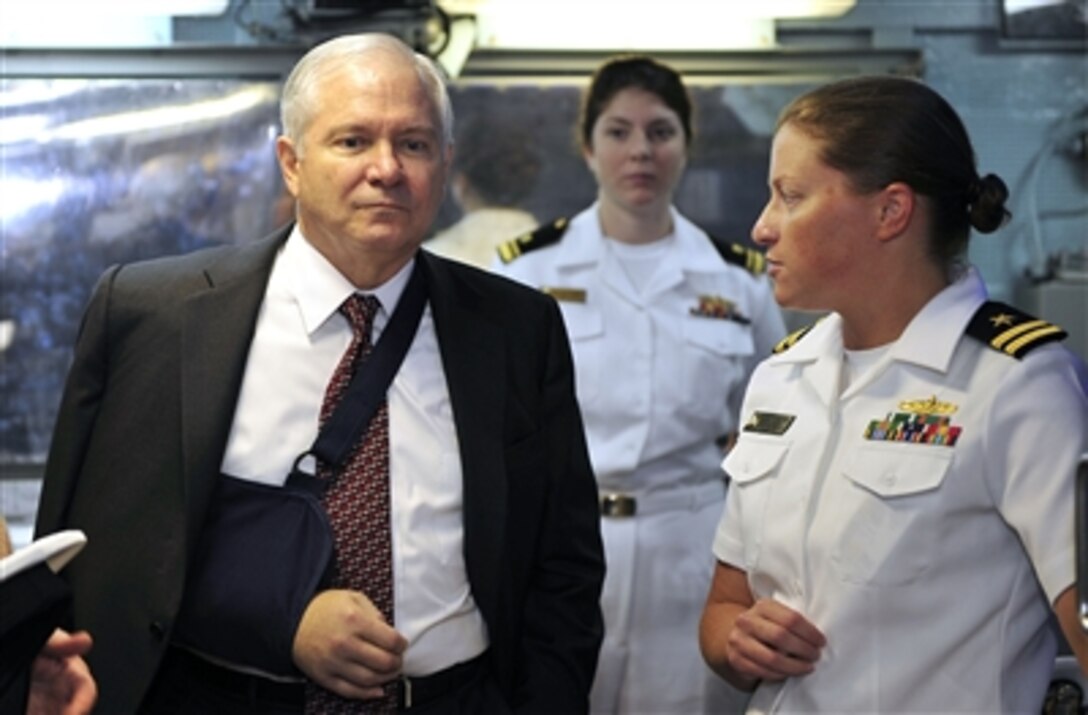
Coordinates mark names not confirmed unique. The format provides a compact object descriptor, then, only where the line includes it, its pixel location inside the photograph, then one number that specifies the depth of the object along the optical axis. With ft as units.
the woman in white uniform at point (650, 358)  12.98
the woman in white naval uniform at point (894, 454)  7.59
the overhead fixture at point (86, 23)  14.26
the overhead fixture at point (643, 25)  14.53
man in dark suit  8.41
